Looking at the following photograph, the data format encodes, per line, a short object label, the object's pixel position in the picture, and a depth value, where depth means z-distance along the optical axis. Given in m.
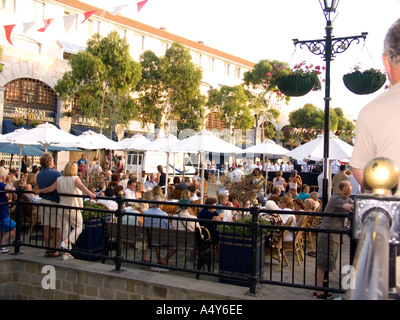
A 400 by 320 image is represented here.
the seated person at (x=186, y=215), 6.82
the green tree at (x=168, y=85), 33.84
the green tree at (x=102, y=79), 26.64
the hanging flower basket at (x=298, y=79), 6.46
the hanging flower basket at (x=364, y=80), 6.19
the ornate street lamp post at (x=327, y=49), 5.55
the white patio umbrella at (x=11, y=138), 12.95
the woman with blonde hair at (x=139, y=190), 9.94
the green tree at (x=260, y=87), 37.88
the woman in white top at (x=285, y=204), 7.76
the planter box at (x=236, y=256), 5.18
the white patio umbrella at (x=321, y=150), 11.55
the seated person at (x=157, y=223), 6.34
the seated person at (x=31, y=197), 8.99
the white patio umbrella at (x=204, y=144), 11.66
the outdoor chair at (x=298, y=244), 7.24
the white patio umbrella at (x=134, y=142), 17.41
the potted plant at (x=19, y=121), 26.20
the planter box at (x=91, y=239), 6.30
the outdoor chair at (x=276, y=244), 6.89
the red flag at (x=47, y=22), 13.57
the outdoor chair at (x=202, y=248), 5.66
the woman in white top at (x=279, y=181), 14.42
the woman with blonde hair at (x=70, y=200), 6.04
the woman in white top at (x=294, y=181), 13.40
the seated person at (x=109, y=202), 8.11
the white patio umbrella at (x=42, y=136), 12.80
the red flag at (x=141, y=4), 12.29
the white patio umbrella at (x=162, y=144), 14.56
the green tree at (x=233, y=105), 38.91
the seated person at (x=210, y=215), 6.79
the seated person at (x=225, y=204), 7.76
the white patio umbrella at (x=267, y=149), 17.14
